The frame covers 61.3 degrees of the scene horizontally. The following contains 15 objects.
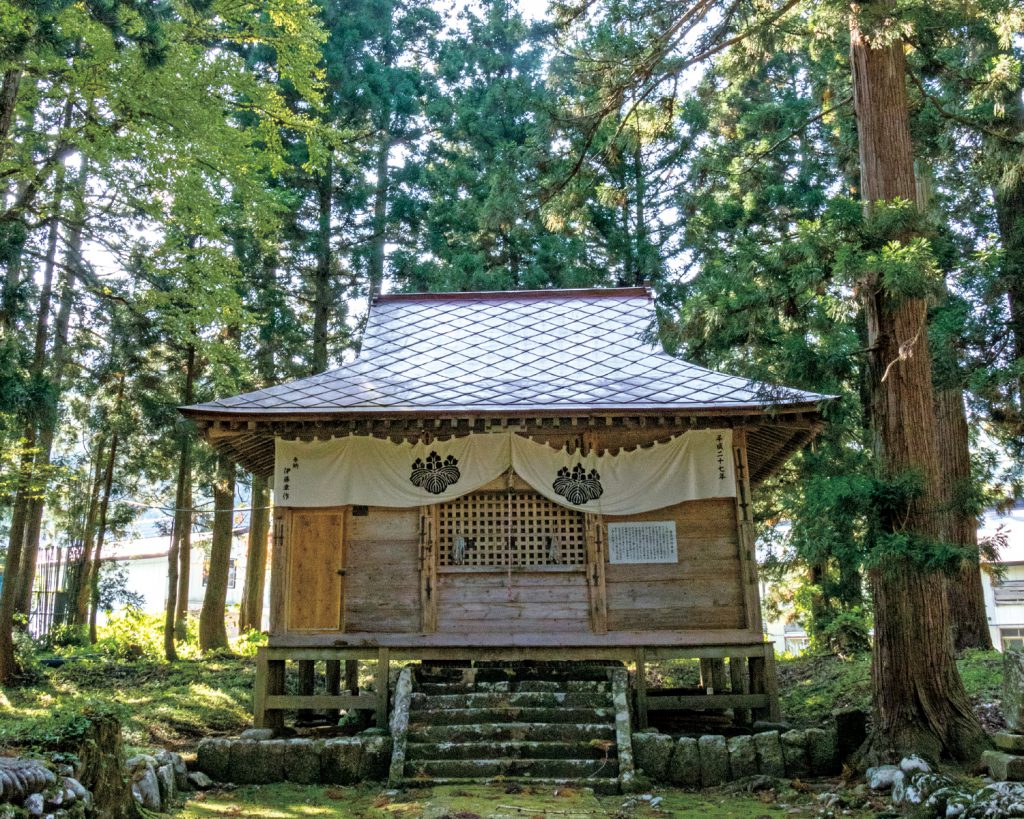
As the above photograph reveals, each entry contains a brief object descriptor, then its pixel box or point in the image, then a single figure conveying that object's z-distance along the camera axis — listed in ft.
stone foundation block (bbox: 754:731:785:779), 26.84
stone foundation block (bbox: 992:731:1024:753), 22.19
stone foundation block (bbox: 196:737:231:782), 27.17
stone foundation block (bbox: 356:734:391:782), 27.43
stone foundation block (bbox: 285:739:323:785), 27.04
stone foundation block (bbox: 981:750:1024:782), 21.71
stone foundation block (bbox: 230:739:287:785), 27.04
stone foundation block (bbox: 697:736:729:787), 26.86
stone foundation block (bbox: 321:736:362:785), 27.22
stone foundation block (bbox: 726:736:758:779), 26.94
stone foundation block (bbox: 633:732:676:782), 27.27
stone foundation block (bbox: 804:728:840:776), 26.84
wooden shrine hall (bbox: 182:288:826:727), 34.06
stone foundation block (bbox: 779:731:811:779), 26.84
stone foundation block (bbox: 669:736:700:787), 27.07
